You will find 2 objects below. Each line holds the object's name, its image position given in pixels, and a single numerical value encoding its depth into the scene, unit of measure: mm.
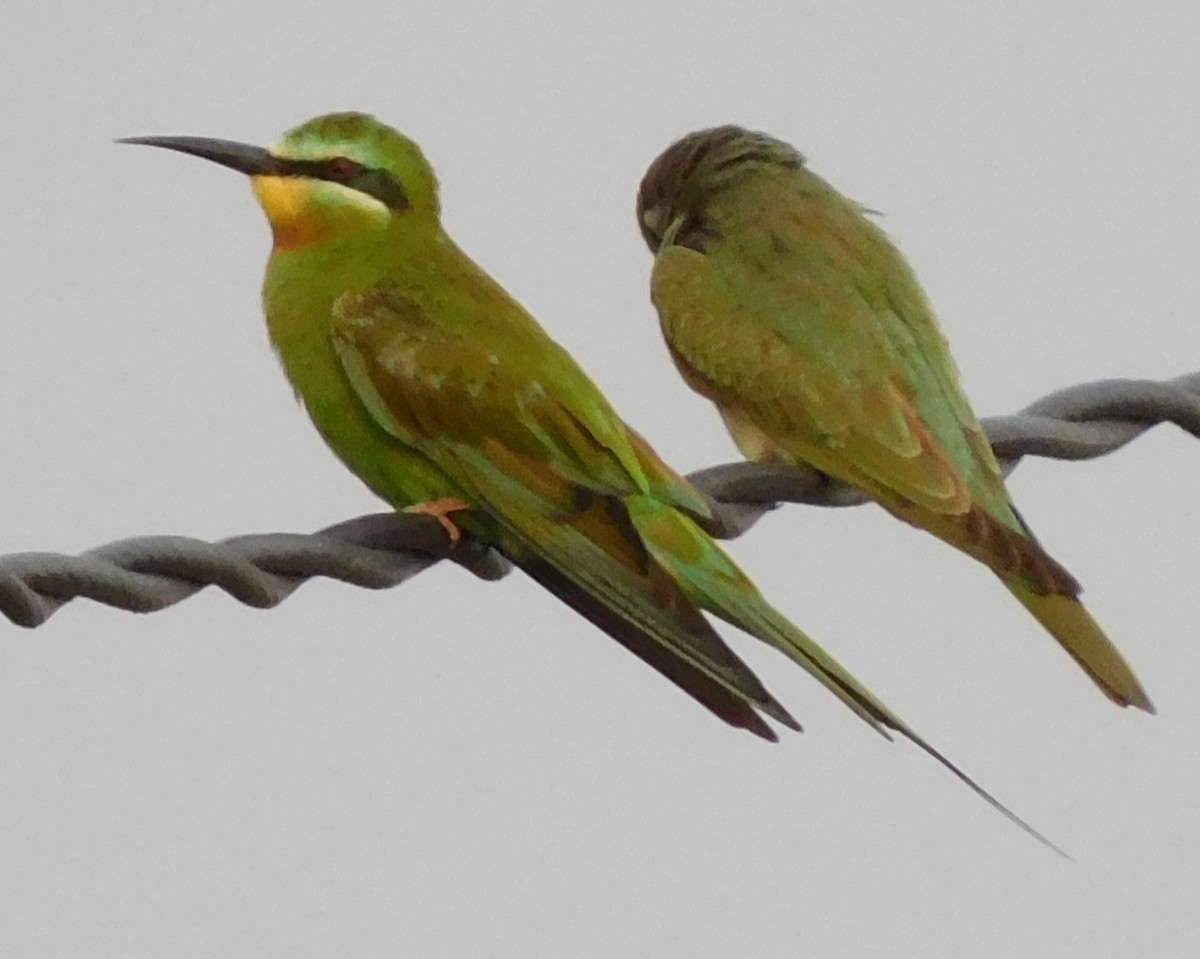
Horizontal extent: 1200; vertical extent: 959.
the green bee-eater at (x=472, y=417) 5969
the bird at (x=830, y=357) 7121
